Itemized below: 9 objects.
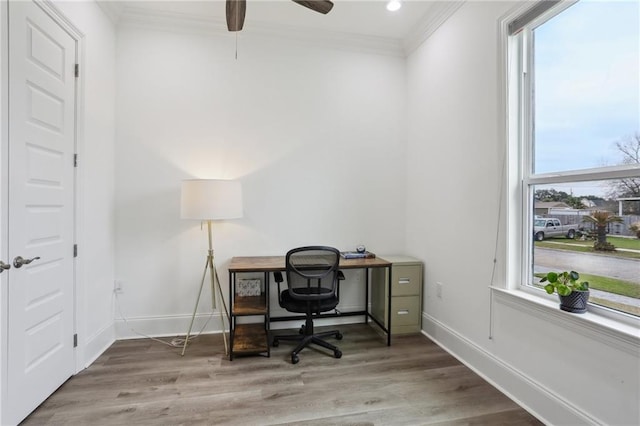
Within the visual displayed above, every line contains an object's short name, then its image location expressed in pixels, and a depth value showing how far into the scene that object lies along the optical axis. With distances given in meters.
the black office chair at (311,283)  2.36
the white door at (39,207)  1.64
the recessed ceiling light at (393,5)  2.34
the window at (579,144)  1.47
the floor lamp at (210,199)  2.38
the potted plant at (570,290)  1.59
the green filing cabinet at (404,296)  2.86
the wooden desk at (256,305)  2.45
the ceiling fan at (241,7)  1.86
